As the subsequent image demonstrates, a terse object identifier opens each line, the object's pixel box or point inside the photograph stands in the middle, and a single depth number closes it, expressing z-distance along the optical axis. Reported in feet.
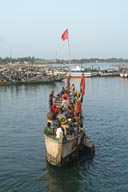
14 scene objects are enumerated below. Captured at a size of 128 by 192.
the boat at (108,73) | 382.42
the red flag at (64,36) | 128.67
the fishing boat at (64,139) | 60.18
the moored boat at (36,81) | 258.98
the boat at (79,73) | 351.01
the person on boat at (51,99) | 91.60
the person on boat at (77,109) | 73.97
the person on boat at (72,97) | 104.73
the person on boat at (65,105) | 86.02
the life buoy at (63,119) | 64.44
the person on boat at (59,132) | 58.57
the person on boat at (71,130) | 65.10
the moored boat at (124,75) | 347.97
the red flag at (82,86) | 93.66
